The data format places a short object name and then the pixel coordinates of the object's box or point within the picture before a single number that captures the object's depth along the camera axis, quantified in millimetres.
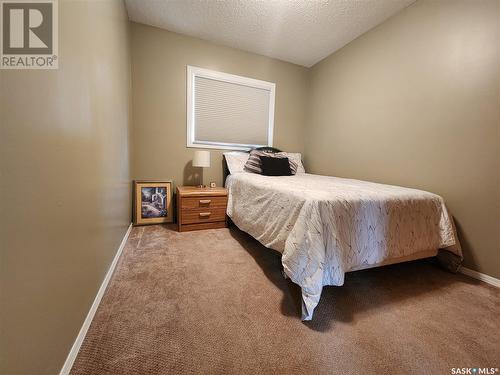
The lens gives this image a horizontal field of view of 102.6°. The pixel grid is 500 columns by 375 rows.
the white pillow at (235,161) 2788
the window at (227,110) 2824
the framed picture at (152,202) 2549
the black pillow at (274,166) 2668
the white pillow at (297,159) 3151
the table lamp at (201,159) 2627
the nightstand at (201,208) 2371
